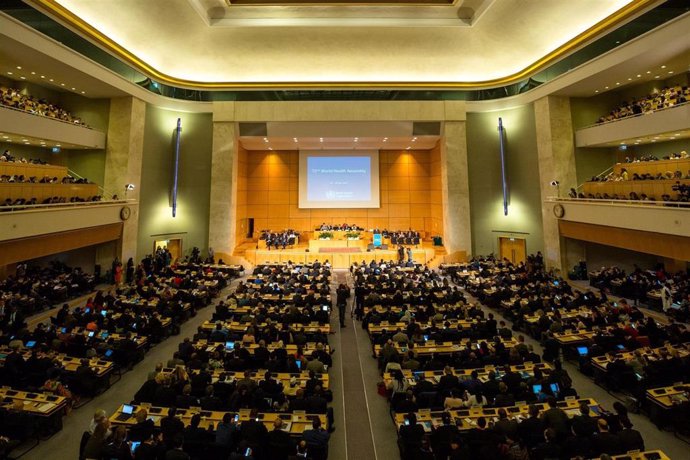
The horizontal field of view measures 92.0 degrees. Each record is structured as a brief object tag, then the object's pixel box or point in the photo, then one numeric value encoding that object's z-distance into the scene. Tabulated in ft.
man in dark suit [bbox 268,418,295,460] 16.29
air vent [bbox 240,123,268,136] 72.49
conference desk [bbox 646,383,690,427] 19.38
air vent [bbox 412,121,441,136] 72.54
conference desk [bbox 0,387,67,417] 19.09
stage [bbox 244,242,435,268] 68.59
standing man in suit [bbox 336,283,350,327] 38.88
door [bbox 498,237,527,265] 66.54
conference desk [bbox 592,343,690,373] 24.69
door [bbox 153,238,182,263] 68.63
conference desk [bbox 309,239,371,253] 73.51
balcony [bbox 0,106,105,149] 40.93
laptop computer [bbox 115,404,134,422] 18.51
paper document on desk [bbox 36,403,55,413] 19.08
